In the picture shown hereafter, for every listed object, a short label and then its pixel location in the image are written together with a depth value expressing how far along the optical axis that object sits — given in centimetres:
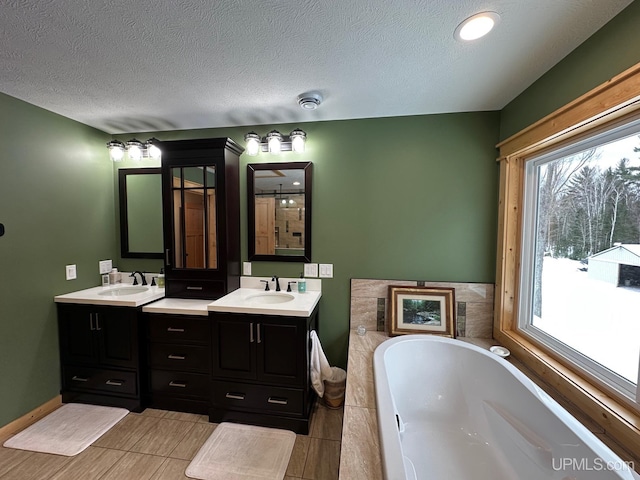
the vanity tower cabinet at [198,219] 215
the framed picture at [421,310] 211
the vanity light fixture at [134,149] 238
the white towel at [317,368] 196
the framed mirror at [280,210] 228
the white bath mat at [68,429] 168
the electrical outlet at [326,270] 228
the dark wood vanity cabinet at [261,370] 181
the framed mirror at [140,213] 253
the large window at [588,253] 117
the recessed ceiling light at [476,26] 112
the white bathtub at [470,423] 104
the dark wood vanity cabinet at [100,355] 200
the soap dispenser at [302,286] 226
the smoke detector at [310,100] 177
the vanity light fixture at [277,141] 213
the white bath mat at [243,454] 151
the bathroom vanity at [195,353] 182
